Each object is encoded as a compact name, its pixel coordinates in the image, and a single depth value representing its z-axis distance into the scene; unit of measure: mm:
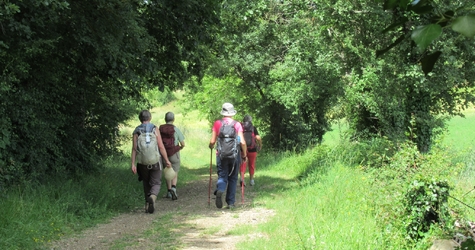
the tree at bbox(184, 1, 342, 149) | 15875
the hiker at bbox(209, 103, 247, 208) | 8984
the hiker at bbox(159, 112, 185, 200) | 10773
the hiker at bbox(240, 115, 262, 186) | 12414
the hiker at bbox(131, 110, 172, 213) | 9047
